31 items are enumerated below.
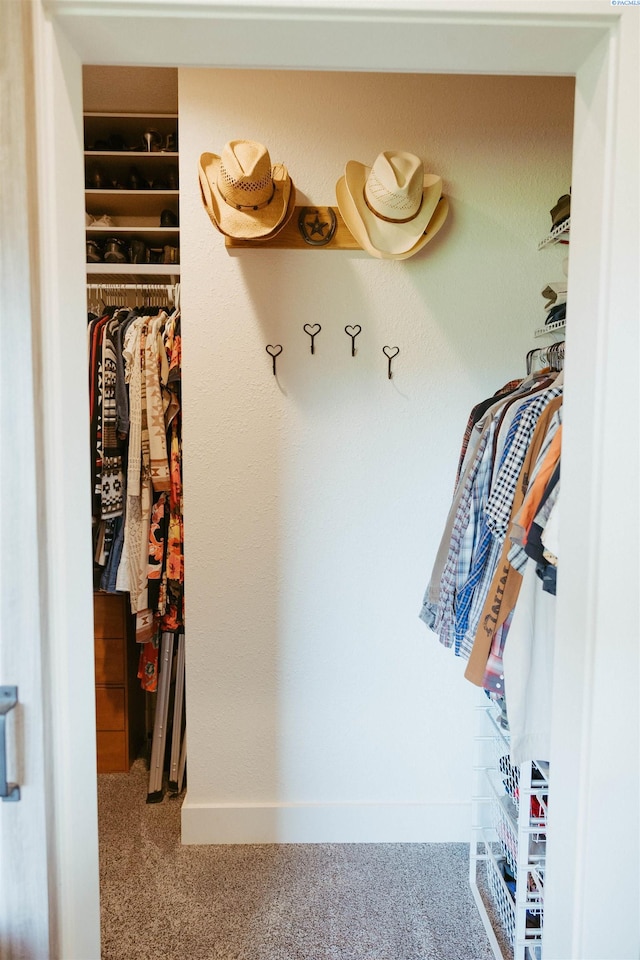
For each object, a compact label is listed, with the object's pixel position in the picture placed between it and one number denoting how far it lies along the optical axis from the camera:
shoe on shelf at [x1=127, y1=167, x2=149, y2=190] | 2.49
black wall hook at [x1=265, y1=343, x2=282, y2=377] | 1.97
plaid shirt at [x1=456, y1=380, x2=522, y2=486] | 1.79
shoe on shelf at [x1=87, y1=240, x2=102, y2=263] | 2.47
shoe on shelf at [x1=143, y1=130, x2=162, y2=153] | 2.45
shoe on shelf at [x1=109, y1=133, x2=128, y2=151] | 2.46
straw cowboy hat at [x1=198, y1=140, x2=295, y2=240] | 1.68
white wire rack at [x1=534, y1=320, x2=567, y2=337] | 1.60
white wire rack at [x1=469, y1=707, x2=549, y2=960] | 1.49
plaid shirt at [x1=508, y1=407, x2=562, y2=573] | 1.26
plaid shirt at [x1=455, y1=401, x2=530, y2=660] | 1.51
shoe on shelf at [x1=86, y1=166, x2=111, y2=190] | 2.49
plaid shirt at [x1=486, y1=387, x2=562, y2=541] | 1.40
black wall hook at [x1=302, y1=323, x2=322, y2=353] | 1.97
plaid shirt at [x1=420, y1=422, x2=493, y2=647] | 1.60
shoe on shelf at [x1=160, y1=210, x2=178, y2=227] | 2.53
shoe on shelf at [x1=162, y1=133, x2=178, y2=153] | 2.46
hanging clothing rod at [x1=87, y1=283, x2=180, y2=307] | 2.37
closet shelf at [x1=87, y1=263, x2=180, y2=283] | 2.38
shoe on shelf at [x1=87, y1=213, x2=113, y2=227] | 2.49
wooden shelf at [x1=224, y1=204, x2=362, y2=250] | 1.91
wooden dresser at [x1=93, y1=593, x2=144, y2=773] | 2.41
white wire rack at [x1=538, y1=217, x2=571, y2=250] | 1.53
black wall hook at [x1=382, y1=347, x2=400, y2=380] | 1.98
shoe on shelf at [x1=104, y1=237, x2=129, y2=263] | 2.47
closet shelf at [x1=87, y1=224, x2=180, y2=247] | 2.44
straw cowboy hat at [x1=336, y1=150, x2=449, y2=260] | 1.74
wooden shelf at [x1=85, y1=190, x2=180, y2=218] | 2.46
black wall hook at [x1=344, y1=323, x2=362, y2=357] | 1.97
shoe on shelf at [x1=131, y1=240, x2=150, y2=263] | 2.49
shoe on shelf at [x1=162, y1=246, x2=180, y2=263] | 2.50
